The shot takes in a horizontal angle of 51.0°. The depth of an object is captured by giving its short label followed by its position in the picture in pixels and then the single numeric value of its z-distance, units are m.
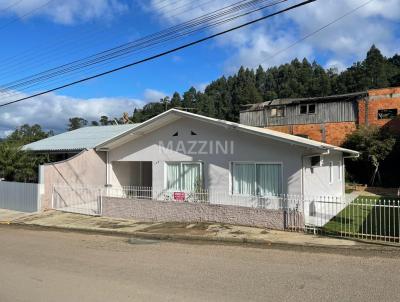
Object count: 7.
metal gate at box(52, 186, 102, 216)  18.27
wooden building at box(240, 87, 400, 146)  36.19
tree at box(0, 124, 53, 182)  20.62
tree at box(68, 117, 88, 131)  92.16
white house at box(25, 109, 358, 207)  14.62
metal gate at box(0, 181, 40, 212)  18.75
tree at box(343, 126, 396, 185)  30.34
